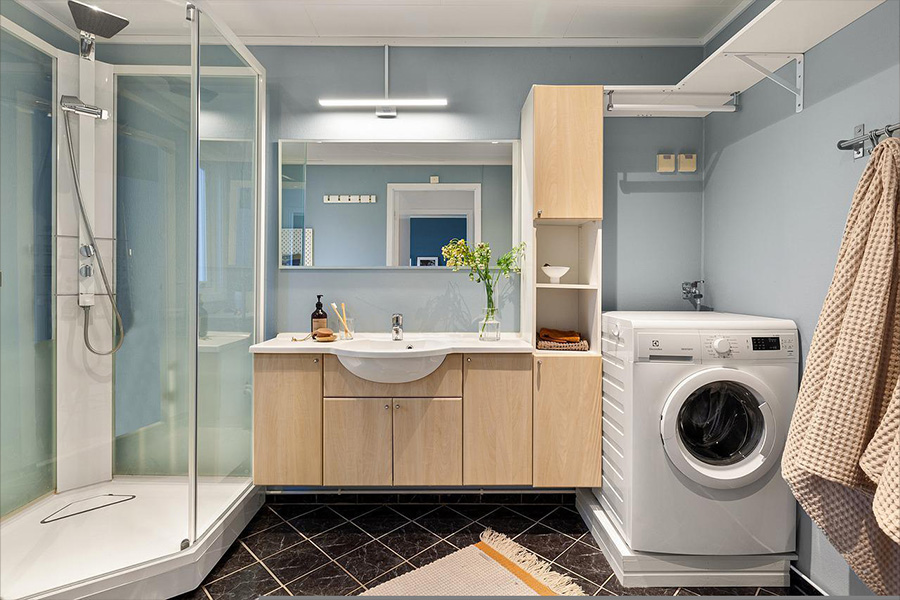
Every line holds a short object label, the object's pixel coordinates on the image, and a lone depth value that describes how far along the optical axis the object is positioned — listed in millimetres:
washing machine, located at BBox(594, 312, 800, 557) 1903
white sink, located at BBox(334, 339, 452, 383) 2195
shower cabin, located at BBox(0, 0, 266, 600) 1589
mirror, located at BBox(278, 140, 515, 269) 2754
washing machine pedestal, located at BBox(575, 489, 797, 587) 1957
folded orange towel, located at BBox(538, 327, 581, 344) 2455
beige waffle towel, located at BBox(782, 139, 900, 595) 1344
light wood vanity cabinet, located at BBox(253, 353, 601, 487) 2352
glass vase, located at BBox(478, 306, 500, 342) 2615
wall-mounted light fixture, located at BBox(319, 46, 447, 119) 2676
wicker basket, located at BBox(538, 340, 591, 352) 2445
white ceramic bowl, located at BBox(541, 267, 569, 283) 2539
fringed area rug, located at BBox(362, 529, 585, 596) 1889
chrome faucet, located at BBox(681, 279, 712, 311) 2639
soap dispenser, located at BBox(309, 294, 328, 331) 2689
